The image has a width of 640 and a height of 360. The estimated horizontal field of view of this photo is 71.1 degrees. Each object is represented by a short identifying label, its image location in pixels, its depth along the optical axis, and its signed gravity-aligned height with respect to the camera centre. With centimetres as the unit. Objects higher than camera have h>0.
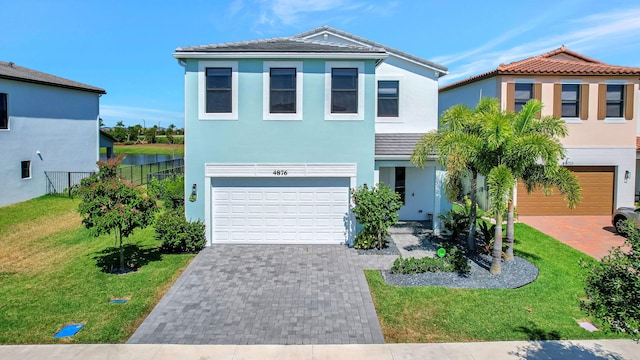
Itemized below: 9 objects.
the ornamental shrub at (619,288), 522 -153
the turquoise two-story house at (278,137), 1407 +62
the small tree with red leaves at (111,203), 1119 -126
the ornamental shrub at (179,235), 1350 -242
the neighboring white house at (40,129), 2134 +129
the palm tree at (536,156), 1070 +10
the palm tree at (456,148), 1145 +28
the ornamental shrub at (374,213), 1354 -167
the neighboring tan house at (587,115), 1862 +194
